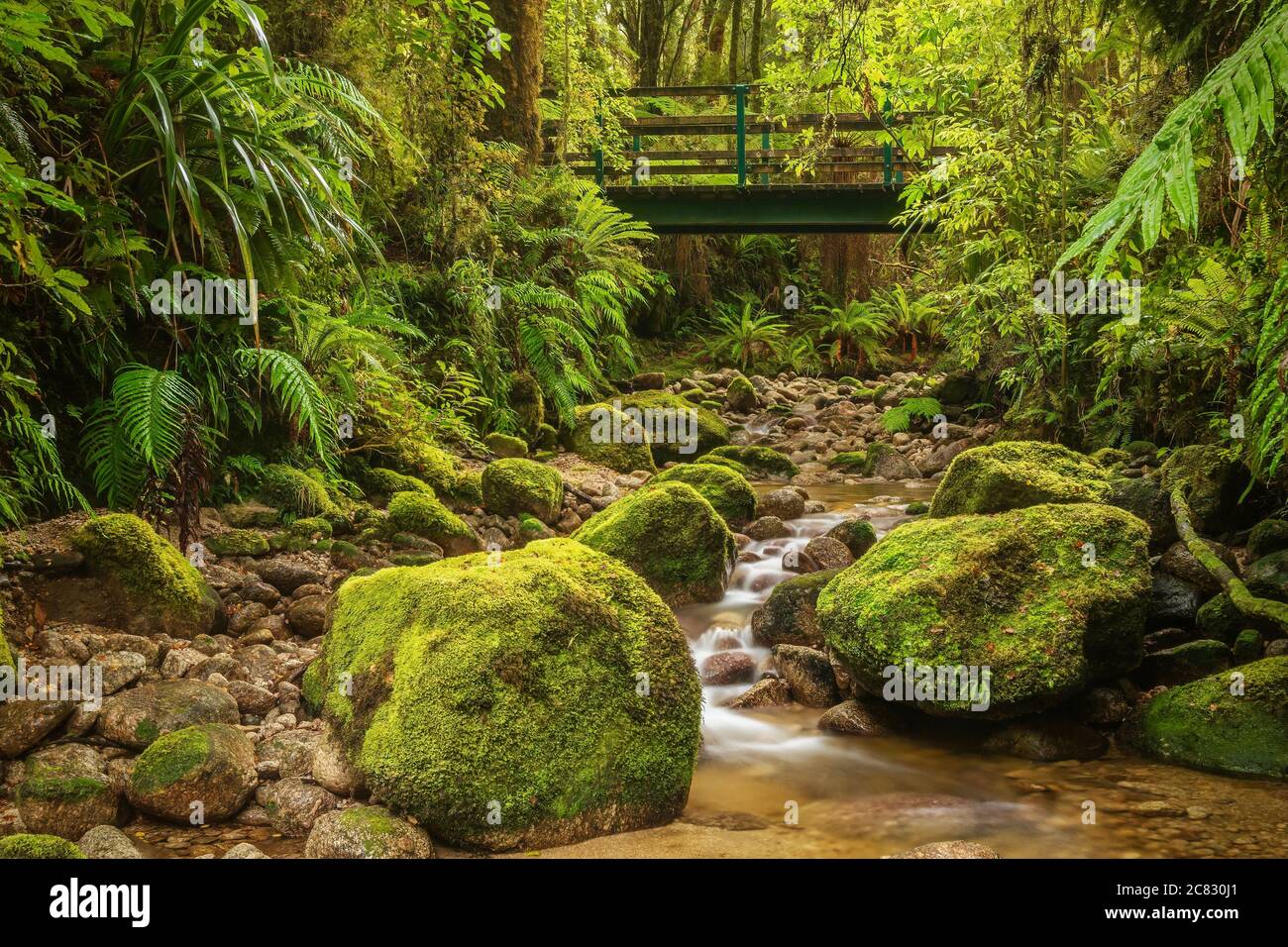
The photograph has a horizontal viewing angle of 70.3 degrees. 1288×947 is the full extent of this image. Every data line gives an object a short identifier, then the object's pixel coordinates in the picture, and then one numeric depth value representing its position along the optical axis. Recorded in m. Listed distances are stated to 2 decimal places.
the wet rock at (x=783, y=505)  8.11
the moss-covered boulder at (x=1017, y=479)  5.57
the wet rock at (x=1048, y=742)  4.02
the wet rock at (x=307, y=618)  4.72
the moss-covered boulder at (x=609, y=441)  9.80
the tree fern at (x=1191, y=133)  2.32
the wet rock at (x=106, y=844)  2.89
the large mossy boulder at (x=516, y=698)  3.07
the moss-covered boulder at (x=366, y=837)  2.88
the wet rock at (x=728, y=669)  5.14
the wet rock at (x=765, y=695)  4.80
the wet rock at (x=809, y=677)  4.78
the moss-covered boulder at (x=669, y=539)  6.09
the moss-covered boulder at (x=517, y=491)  7.23
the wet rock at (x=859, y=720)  4.38
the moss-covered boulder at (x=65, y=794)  3.01
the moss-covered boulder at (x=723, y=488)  7.79
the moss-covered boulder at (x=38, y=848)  2.57
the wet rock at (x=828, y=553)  6.63
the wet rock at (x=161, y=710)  3.43
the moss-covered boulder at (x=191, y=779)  3.16
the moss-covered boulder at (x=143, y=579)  4.25
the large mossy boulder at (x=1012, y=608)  4.12
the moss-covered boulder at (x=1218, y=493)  5.41
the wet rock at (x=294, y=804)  3.18
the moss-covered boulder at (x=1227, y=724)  3.65
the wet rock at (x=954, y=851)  2.96
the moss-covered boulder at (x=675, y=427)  10.77
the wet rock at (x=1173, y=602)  4.89
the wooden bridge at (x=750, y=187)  12.37
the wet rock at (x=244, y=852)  2.93
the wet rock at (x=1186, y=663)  4.45
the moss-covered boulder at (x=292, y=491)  5.80
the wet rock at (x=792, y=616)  5.48
